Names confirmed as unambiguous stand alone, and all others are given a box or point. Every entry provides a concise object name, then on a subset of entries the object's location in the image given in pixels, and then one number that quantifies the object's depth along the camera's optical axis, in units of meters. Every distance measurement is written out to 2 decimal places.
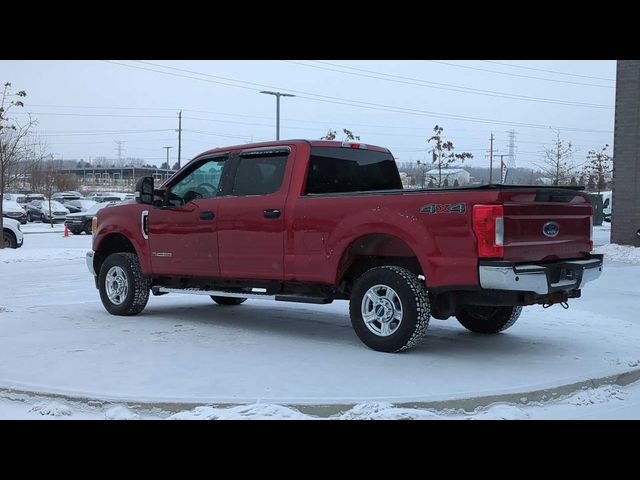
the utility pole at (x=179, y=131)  61.00
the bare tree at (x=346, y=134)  38.22
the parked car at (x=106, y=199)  50.56
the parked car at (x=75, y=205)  46.78
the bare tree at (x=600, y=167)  49.23
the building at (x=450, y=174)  36.83
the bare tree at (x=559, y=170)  41.19
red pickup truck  6.08
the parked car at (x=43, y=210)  44.44
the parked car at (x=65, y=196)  56.30
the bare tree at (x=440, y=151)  35.16
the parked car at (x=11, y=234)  20.40
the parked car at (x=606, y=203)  38.97
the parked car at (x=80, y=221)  30.28
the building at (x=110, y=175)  117.56
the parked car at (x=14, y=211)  37.50
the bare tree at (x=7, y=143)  20.72
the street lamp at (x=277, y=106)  32.22
